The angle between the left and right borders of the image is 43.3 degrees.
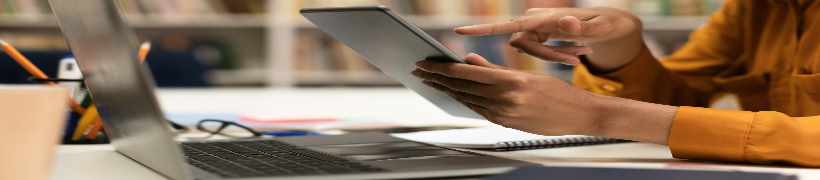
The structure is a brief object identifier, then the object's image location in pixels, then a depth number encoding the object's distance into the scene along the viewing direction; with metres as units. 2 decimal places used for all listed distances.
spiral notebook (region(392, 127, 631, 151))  1.16
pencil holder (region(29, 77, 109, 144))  1.20
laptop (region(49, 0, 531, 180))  0.76
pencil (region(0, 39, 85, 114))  1.26
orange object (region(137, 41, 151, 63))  1.21
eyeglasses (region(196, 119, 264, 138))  1.38
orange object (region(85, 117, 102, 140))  1.20
